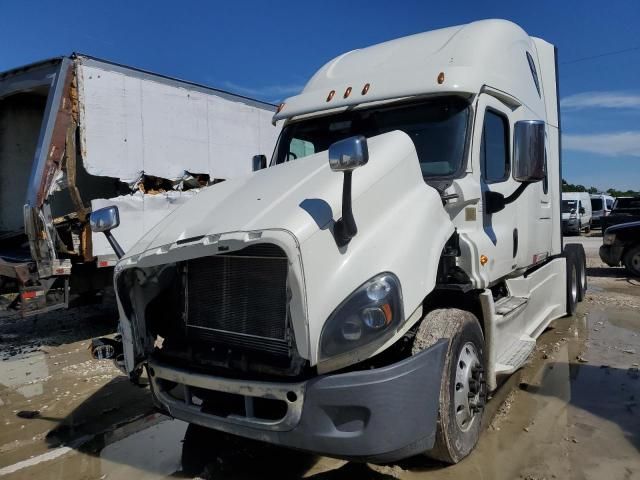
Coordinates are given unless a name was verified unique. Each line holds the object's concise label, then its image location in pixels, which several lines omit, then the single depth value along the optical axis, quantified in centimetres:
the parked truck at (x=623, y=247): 1209
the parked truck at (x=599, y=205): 3071
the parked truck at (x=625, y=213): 1743
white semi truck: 280
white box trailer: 656
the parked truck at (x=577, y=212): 2644
